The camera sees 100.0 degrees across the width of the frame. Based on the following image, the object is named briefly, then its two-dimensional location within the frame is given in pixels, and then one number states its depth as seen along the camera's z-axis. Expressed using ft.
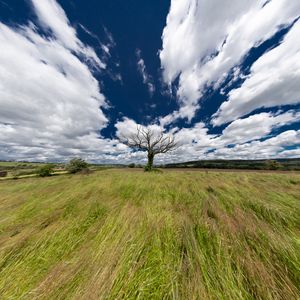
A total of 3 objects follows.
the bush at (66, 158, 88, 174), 116.22
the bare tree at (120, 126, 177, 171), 73.37
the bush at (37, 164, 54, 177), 100.43
